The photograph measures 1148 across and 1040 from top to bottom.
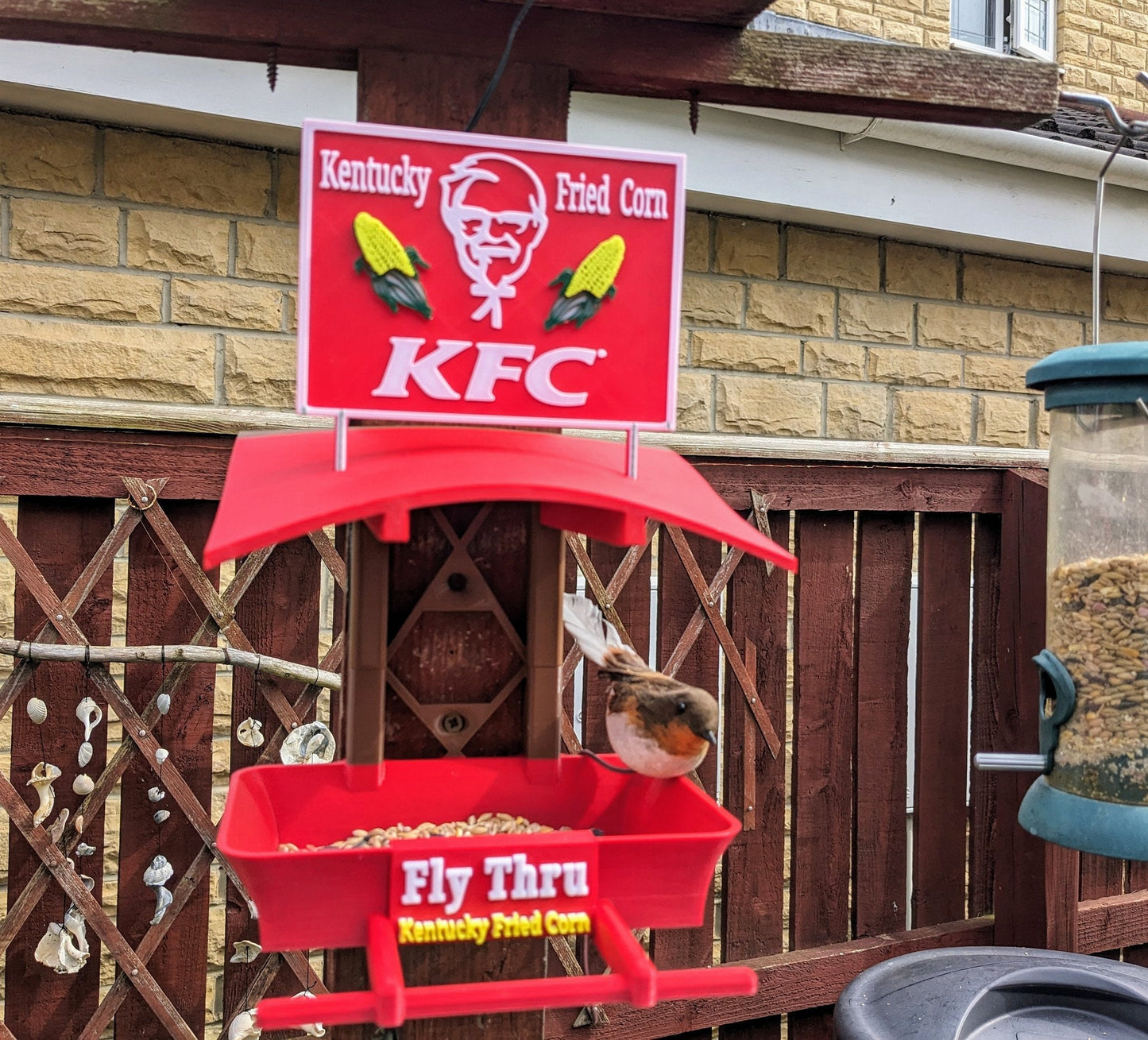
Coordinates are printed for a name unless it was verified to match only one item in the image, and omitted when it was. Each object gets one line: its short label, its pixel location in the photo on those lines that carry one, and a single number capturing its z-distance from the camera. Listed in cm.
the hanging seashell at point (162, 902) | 236
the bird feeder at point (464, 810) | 107
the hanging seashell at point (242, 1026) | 235
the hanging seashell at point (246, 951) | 236
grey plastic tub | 199
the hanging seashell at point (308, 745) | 211
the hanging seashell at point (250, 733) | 238
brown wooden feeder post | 136
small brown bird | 127
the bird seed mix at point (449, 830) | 127
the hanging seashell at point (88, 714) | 228
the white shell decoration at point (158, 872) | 234
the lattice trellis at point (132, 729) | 229
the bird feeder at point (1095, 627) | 193
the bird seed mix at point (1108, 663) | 200
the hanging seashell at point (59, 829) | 233
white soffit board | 312
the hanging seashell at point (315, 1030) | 250
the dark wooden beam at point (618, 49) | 132
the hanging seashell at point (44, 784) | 221
